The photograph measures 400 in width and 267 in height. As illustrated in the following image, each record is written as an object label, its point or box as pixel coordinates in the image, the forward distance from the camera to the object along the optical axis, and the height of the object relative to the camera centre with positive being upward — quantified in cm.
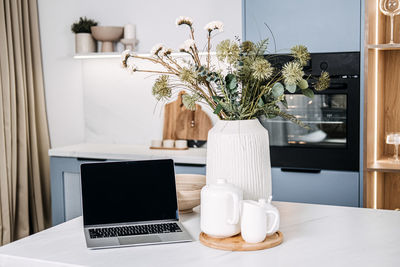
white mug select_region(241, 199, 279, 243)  151 -39
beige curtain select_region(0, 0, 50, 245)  383 -23
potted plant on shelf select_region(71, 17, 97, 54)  400 +49
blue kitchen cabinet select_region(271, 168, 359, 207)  302 -59
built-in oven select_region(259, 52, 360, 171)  298 -20
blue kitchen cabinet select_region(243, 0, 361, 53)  294 +42
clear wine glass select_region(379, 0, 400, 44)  299 +49
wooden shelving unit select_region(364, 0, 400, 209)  294 -11
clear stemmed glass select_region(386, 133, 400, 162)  306 -30
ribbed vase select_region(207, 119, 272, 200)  166 -21
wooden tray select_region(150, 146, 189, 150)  368 -39
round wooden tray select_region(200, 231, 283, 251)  152 -46
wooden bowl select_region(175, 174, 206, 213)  191 -38
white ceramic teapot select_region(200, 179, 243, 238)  153 -35
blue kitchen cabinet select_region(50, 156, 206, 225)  376 -69
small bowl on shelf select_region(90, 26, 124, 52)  391 +49
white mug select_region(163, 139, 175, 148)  370 -36
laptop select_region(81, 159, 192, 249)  175 -36
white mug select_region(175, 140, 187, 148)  369 -36
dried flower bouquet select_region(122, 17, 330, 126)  169 +4
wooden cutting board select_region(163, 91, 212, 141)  378 -21
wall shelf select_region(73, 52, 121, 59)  385 +33
